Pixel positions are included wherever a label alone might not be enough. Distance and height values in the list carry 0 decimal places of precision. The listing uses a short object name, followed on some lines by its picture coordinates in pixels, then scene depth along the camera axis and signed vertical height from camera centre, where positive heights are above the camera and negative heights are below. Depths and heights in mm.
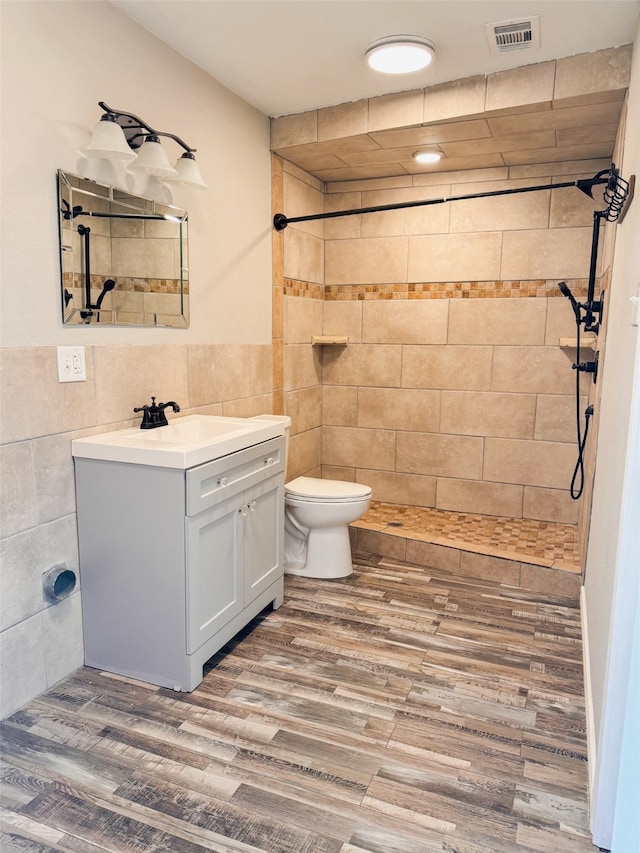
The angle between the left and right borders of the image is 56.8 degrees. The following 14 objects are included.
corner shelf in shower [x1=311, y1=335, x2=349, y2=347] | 4160 +6
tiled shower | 3730 +29
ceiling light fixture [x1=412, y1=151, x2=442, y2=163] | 3485 +1097
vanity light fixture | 2115 +716
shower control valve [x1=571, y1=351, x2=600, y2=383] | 3114 -114
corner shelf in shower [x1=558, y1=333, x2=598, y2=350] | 3529 +17
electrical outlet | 2158 -104
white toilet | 3203 -1007
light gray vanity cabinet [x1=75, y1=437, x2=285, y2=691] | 2156 -849
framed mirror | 2182 +325
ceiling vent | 2391 +1276
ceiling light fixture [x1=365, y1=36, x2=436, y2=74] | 2518 +1242
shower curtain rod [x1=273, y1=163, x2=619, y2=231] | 2392 +723
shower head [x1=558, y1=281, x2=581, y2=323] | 2873 +237
